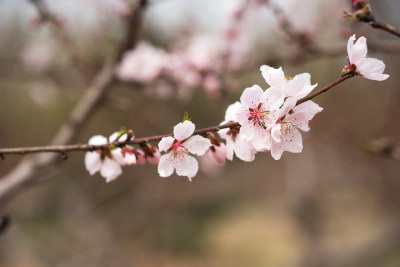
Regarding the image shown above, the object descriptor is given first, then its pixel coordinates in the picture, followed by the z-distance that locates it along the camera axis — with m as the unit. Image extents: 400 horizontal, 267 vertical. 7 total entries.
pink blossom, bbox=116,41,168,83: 1.34
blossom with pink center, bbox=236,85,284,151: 0.75
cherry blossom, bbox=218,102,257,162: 0.76
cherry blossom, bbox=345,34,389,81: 0.75
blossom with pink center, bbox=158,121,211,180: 0.76
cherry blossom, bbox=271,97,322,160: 0.75
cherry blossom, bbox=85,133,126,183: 0.79
